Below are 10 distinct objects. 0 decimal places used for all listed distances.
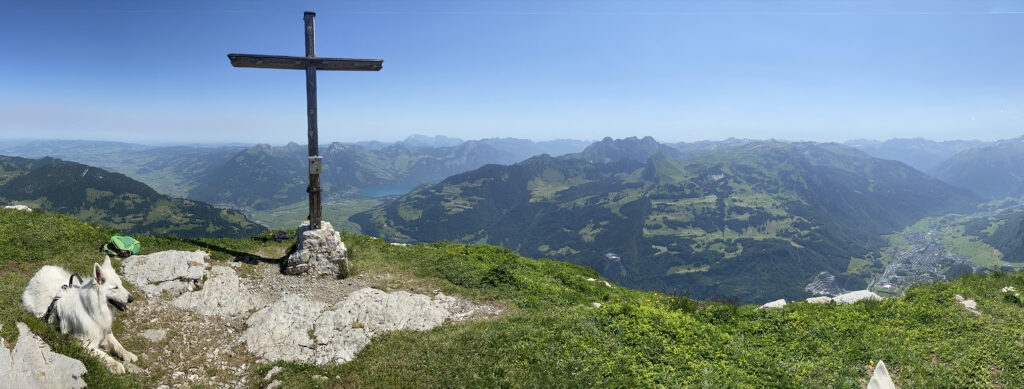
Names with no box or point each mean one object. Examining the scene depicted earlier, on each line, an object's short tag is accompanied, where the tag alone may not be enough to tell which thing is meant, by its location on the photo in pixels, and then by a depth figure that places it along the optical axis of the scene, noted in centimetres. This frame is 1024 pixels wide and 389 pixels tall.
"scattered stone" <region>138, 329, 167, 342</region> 1140
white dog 916
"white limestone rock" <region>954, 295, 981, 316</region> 1247
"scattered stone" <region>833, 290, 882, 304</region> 1709
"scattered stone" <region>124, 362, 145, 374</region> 963
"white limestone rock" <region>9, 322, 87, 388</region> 792
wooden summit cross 1798
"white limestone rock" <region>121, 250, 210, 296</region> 1430
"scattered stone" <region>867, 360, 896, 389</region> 776
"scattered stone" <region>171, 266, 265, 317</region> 1384
